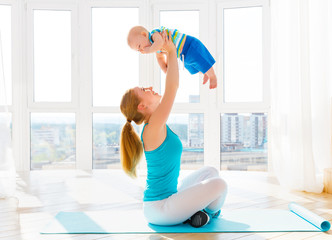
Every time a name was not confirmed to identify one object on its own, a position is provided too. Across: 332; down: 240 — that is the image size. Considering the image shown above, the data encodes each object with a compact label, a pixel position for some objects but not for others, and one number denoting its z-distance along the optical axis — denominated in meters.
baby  1.86
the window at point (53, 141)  3.94
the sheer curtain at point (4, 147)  2.63
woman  1.76
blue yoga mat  1.76
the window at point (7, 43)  3.84
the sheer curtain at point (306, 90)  2.82
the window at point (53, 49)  3.96
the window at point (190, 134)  3.90
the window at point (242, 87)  3.79
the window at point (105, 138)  3.96
